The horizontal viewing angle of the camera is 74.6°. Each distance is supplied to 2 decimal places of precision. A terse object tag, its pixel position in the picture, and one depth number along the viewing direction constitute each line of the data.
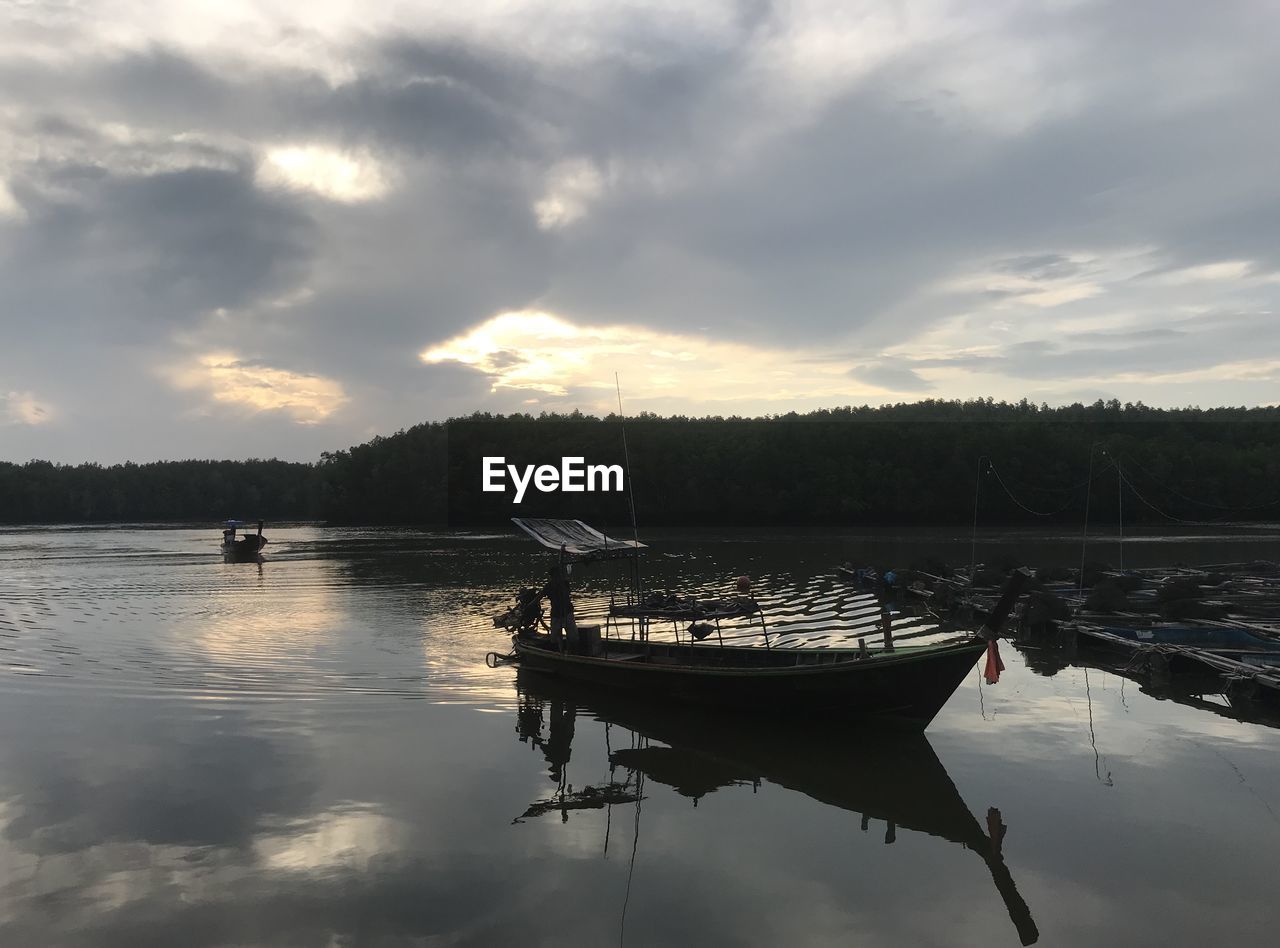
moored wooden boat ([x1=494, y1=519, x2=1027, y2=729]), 12.38
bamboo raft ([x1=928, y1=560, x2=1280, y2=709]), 16.00
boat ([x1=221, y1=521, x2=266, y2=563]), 52.78
